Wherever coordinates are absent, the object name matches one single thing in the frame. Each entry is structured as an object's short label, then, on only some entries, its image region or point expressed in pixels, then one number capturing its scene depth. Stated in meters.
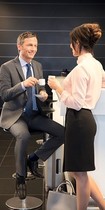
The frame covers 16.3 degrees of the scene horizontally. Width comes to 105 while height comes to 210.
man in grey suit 2.95
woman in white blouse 2.38
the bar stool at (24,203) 3.00
